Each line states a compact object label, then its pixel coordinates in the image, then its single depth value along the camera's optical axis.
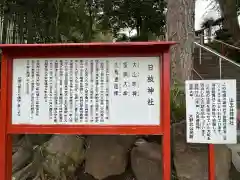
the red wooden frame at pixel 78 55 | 1.99
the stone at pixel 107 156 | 2.38
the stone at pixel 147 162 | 2.33
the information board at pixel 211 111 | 2.04
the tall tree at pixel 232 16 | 8.82
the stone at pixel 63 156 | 2.49
